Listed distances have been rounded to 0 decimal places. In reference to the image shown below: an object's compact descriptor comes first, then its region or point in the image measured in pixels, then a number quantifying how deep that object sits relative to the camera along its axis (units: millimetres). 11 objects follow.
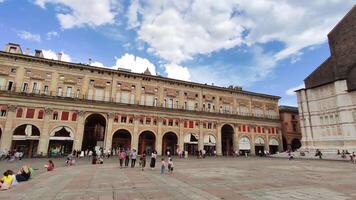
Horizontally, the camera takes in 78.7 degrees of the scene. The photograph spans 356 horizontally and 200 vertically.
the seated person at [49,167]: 16562
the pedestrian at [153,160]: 17780
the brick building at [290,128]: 52250
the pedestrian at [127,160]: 19662
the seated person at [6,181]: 9438
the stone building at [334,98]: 36781
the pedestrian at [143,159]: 16922
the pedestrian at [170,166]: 15469
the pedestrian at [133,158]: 19094
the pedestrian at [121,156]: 18694
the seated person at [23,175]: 11766
